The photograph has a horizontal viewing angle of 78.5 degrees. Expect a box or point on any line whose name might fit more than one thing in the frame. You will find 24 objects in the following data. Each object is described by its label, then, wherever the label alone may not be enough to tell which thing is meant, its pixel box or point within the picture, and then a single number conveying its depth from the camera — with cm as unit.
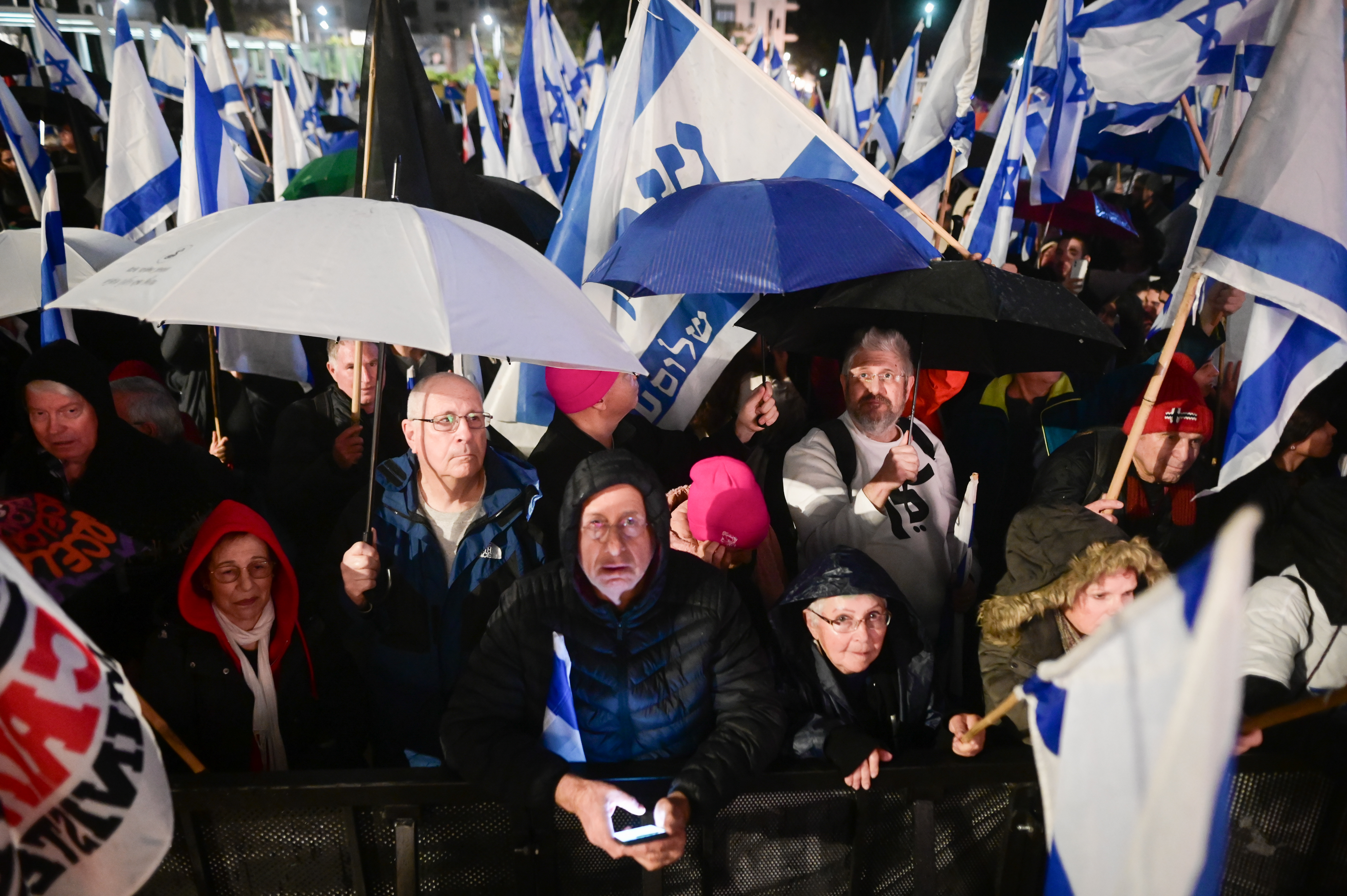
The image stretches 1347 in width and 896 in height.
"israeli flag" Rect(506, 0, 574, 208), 788
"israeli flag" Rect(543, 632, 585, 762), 204
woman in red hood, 229
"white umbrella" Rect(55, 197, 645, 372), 192
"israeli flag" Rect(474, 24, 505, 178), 827
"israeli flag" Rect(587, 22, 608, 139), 601
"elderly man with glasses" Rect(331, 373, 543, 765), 260
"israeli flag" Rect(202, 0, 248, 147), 707
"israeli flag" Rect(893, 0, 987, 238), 520
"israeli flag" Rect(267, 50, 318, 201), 633
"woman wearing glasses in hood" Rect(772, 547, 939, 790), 227
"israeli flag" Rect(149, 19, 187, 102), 709
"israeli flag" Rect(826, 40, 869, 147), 1023
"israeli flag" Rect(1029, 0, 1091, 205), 480
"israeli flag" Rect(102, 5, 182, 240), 445
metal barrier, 197
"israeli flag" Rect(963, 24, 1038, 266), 446
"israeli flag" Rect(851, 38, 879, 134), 1098
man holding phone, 205
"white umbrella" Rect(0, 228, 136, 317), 331
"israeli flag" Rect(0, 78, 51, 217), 430
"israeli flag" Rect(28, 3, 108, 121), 827
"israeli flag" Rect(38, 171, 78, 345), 319
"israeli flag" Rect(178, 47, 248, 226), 399
